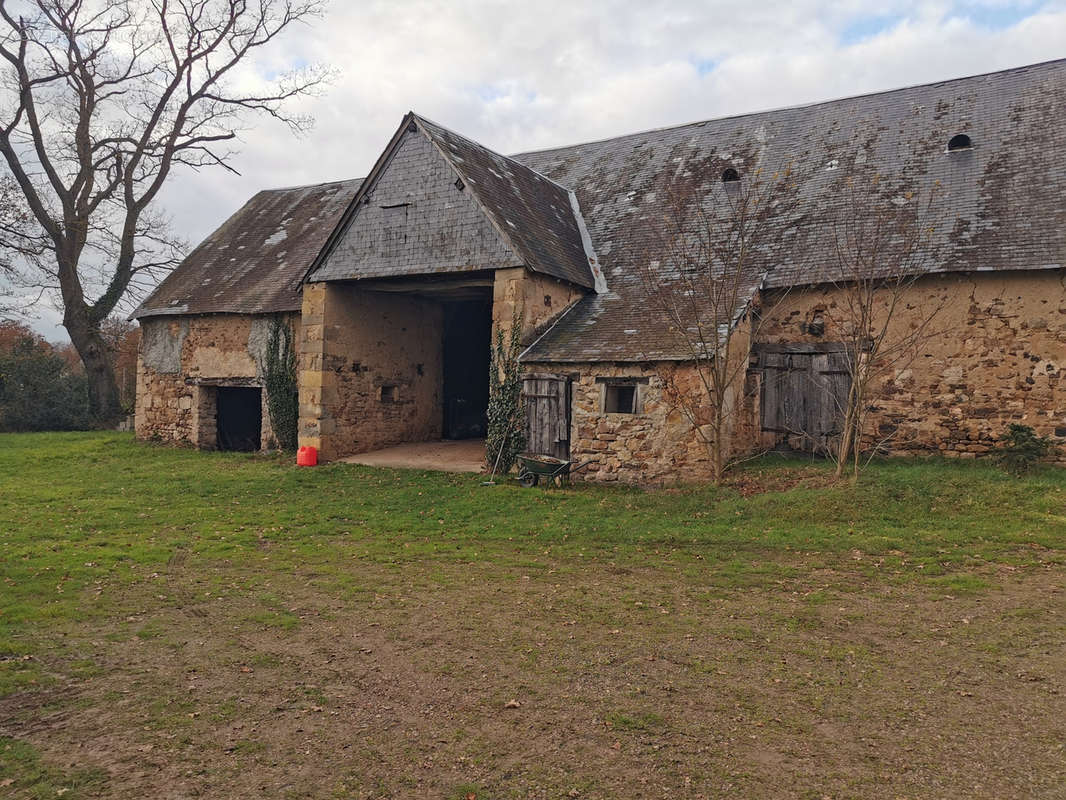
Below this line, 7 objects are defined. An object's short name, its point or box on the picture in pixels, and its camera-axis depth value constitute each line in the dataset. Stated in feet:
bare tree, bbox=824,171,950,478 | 45.21
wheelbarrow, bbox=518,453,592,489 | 44.93
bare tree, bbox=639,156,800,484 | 42.98
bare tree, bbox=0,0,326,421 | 80.64
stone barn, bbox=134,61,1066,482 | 44.34
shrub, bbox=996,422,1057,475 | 40.42
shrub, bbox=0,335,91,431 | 85.56
